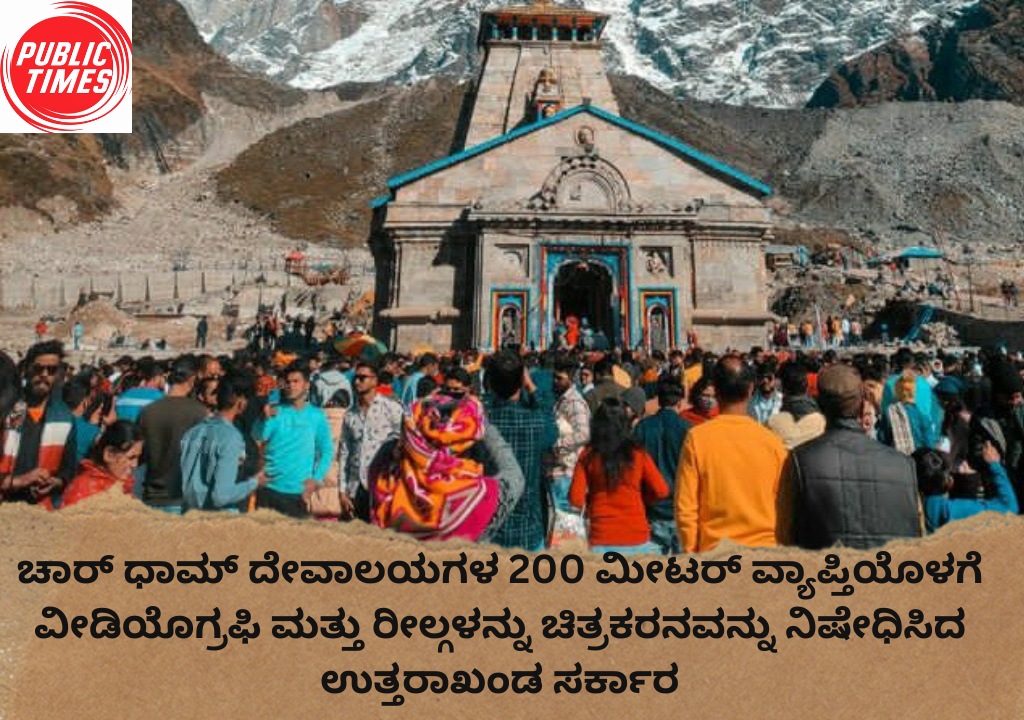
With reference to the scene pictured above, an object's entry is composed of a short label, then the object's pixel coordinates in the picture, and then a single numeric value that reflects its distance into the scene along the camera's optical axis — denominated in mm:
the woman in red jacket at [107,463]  5711
